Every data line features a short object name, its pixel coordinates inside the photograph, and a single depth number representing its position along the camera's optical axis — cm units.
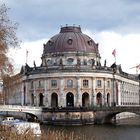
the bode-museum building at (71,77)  9500
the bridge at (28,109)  8106
